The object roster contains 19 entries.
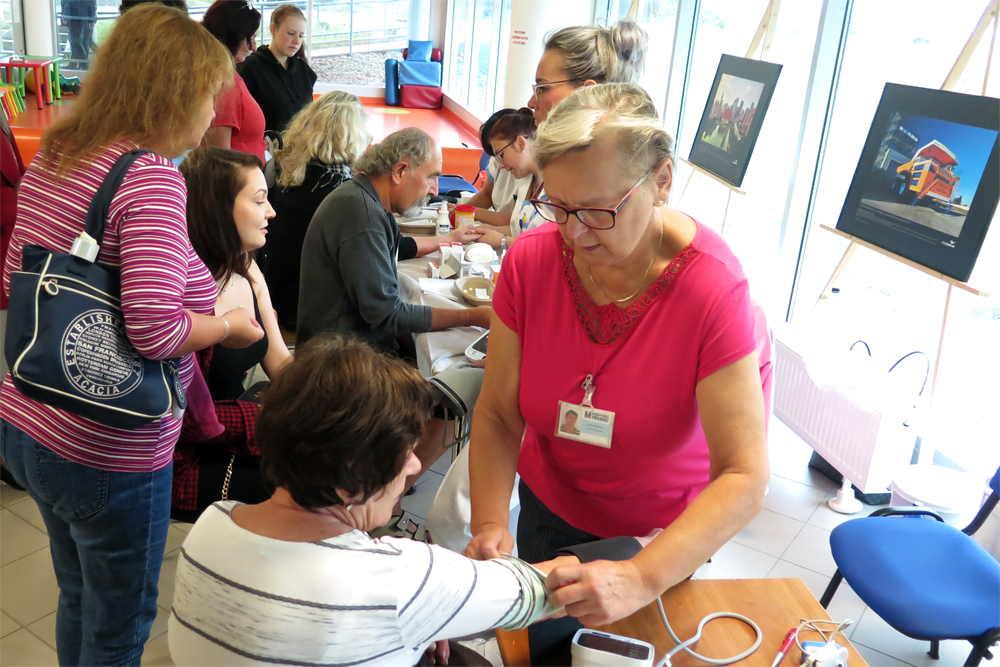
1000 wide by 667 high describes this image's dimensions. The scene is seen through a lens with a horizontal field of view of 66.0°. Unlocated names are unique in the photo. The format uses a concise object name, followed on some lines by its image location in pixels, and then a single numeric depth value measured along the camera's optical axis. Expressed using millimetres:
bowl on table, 2928
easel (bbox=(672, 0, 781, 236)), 3931
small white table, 2516
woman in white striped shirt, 996
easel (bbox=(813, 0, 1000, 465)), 2639
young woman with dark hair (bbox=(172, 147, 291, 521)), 2107
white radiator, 2967
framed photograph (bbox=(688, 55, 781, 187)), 3910
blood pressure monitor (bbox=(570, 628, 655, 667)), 1116
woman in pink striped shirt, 1460
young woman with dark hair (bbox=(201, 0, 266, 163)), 3874
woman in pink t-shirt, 1186
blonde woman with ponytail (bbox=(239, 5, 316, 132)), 5273
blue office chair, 1940
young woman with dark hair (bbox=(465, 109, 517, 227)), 4320
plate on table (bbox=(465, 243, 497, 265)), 3387
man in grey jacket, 2719
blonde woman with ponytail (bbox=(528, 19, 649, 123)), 2283
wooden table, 1239
